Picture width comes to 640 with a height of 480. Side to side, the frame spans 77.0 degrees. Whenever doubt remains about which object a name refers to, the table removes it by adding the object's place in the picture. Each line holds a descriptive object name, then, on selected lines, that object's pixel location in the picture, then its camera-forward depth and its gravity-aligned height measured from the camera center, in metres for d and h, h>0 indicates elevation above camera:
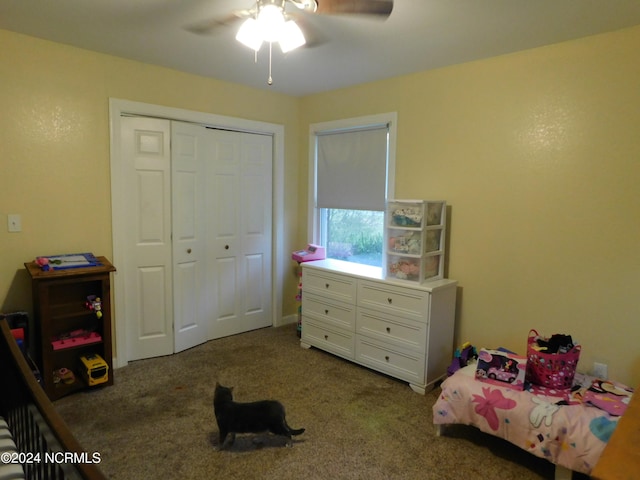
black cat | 2.21 -1.19
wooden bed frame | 1.11 -0.79
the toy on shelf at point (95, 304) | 2.84 -0.77
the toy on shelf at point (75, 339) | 2.77 -1.02
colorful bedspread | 1.92 -1.10
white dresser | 2.91 -0.92
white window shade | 3.63 +0.32
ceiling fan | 1.84 +0.86
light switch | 2.73 -0.19
